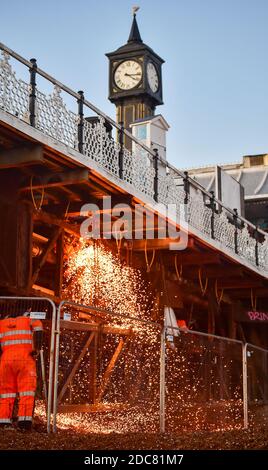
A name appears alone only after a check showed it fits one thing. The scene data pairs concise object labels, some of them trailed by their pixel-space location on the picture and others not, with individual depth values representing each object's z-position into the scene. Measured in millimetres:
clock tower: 30734
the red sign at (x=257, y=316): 24562
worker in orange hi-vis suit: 9523
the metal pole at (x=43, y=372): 9633
